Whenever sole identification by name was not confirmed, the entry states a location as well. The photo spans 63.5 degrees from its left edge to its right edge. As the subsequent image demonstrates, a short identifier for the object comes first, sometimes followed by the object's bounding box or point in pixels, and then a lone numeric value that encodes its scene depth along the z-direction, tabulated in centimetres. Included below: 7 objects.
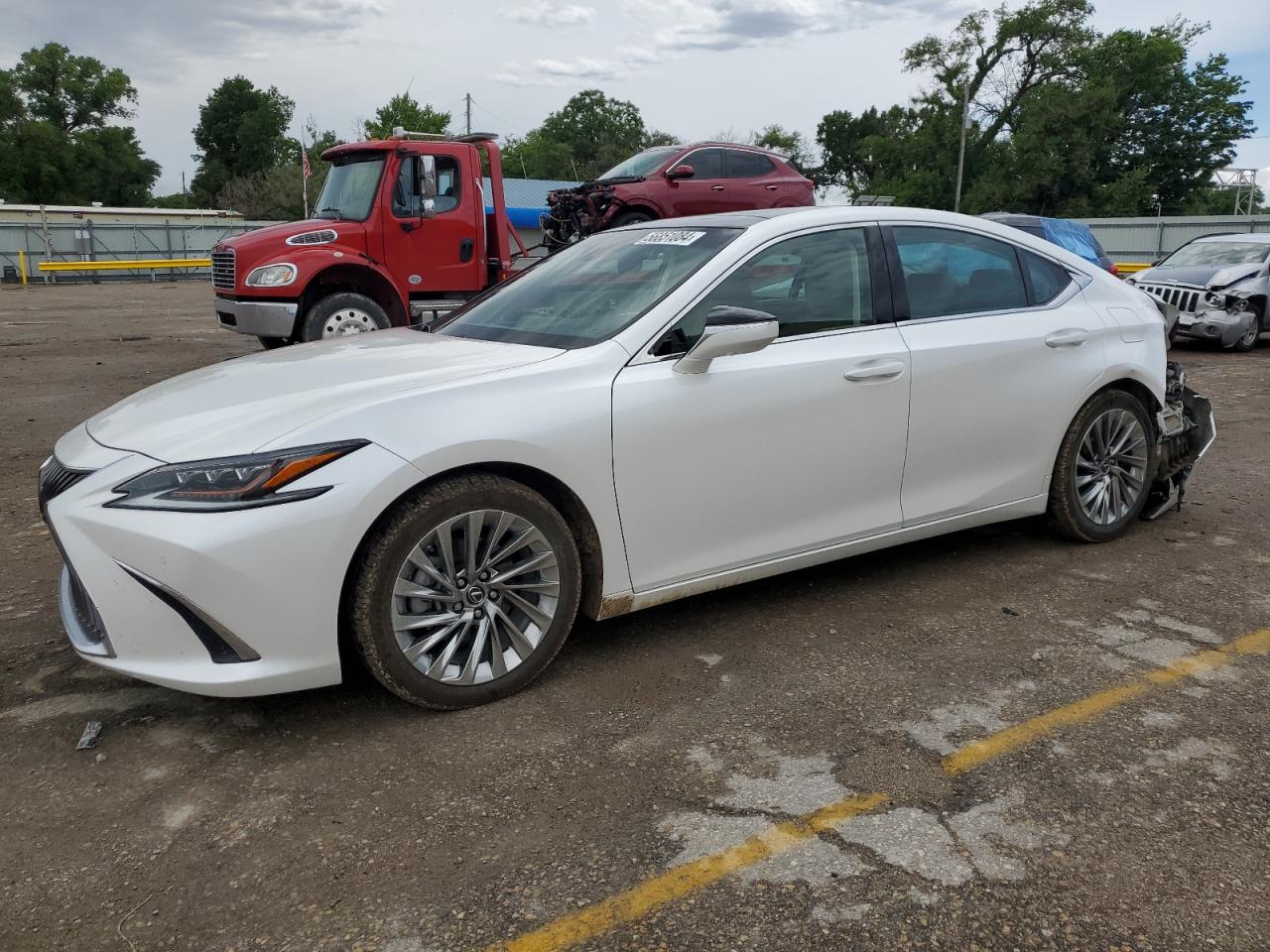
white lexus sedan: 288
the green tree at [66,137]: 6794
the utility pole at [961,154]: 4470
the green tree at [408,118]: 6875
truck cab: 973
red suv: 1199
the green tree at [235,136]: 8950
